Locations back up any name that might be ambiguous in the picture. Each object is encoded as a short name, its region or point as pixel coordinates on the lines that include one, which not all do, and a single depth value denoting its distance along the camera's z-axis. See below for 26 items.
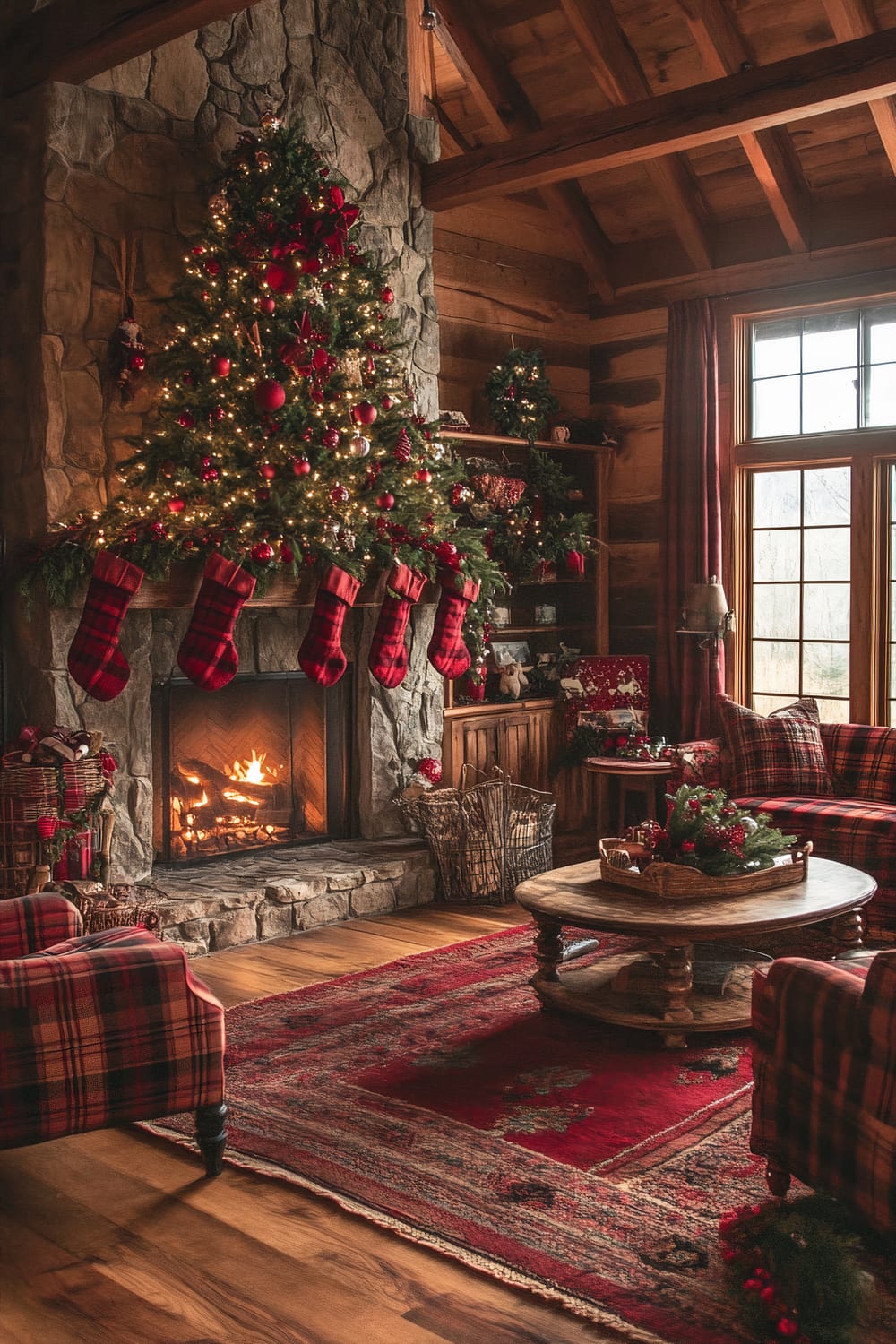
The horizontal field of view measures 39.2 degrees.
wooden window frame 6.02
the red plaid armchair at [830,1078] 2.37
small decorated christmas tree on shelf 6.35
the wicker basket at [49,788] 4.19
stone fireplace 4.56
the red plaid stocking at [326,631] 4.93
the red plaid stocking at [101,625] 4.36
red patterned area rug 2.48
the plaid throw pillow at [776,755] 5.36
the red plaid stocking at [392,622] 5.21
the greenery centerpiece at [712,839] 3.82
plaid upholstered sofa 4.78
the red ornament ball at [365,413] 4.83
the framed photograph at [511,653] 6.52
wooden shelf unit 6.18
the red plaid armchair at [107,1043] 2.65
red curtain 6.48
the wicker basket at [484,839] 5.41
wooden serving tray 3.75
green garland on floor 2.20
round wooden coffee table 3.54
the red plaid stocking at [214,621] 4.54
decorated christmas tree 4.47
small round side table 5.88
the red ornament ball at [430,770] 5.74
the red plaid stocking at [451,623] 5.40
